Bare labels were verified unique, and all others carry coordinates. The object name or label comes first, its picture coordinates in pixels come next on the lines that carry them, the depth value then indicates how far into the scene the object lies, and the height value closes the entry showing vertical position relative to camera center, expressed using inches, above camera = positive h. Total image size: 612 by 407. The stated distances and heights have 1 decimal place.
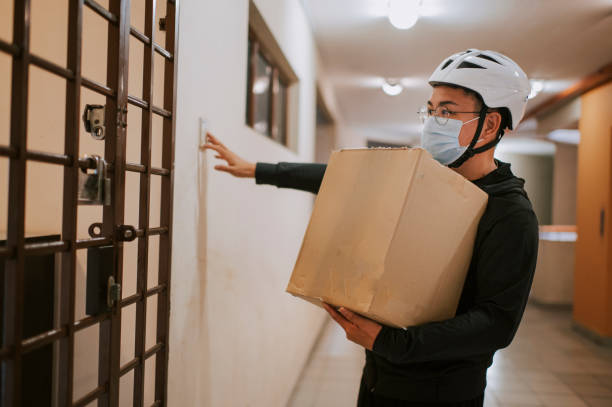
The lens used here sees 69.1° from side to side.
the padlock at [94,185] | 30.2 +0.4
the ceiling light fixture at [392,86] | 202.4 +53.2
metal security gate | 23.9 -1.2
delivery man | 36.9 -5.4
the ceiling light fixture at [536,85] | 182.2 +49.9
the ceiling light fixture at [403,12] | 110.3 +48.0
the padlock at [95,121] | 32.3 +5.1
